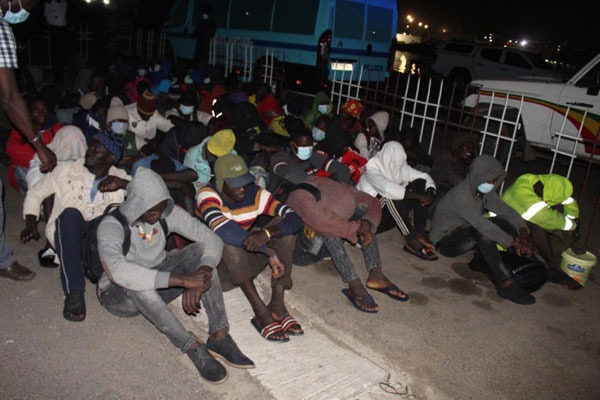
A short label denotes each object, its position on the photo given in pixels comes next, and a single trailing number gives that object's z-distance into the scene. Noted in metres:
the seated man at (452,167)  5.56
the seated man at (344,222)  4.02
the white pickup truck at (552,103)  7.05
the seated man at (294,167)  4.58
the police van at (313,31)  9.42
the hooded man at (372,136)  6.27
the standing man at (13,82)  3.30
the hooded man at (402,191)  5.05
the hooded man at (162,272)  3.03
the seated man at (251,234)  3.54
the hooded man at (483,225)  4.50
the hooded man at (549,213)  4.79
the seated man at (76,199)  3.48
